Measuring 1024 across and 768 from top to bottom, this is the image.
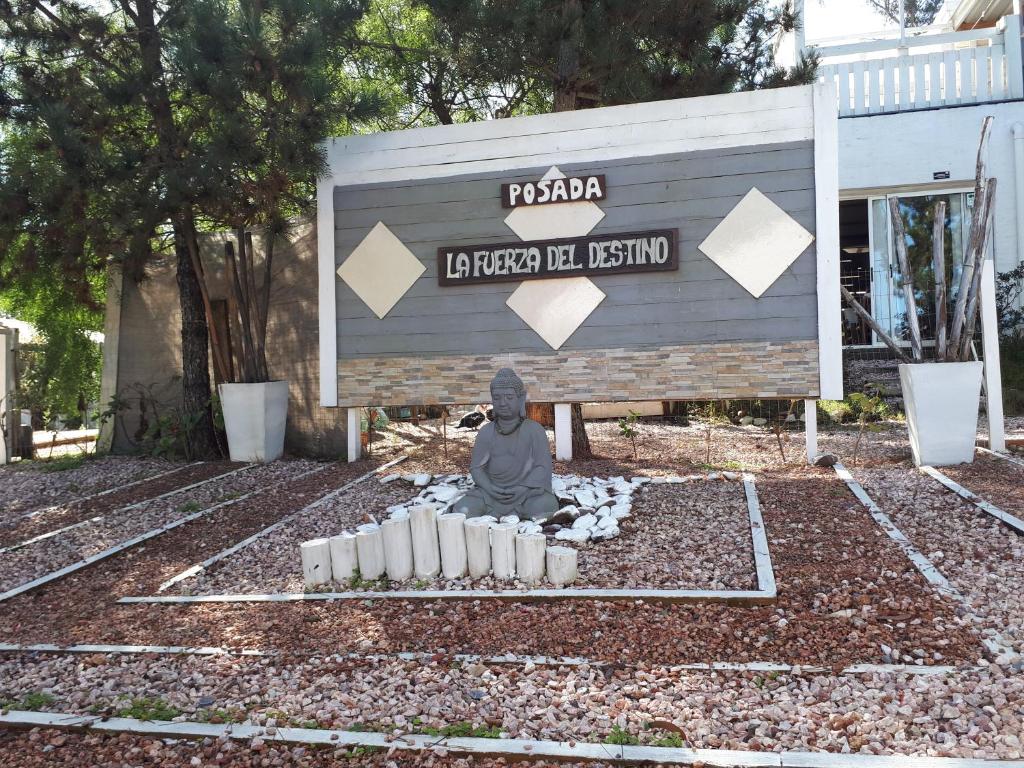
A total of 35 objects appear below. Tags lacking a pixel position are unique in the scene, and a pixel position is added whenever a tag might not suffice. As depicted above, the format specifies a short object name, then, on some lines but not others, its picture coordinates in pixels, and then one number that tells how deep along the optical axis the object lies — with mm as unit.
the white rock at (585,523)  4614
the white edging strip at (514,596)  3486
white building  11180
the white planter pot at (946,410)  6199
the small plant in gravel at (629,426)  7748
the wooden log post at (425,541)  4066
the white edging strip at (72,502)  6275
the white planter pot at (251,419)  7875
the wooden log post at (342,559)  4055
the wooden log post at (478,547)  4020
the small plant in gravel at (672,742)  2309
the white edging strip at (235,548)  4323
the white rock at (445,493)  5566
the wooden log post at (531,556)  3854
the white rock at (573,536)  4461
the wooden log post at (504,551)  3977
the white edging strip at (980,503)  4312
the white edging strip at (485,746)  2164
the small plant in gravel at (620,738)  2330
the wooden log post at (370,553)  4070
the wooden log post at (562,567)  3791
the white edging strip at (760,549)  3614
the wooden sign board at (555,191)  6789
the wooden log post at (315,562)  3998
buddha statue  4797
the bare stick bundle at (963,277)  6508
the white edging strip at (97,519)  5289
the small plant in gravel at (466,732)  2426
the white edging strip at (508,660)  2732
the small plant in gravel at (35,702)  2818
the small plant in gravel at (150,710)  2672
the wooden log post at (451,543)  4043
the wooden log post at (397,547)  4066
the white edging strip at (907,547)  3463
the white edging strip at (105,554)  4348
